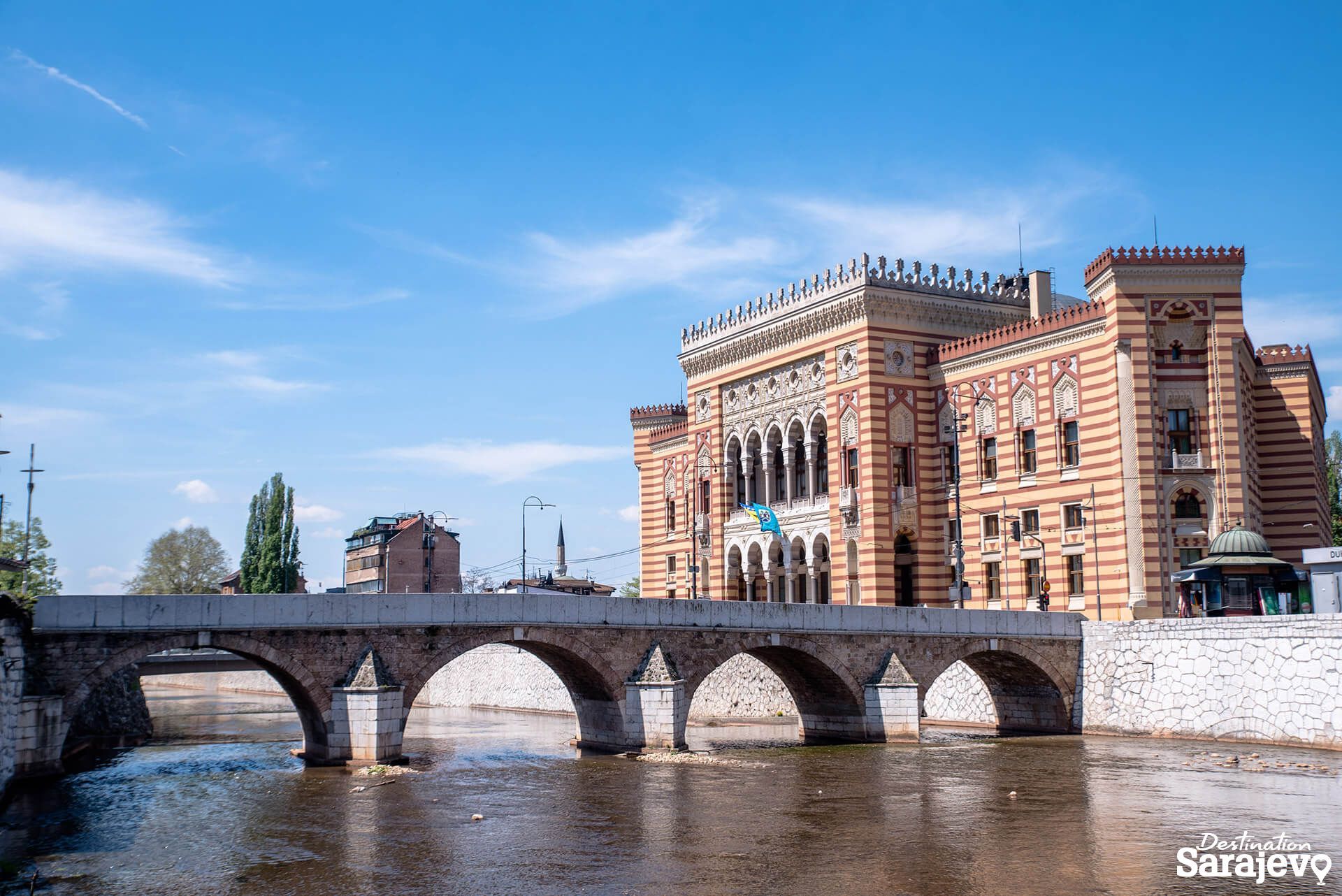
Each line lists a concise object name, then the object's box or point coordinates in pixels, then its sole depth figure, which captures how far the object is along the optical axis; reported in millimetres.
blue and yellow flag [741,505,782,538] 61281
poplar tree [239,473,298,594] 84875
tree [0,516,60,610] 61419
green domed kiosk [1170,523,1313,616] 43469
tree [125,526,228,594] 103938
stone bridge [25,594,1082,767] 33906
